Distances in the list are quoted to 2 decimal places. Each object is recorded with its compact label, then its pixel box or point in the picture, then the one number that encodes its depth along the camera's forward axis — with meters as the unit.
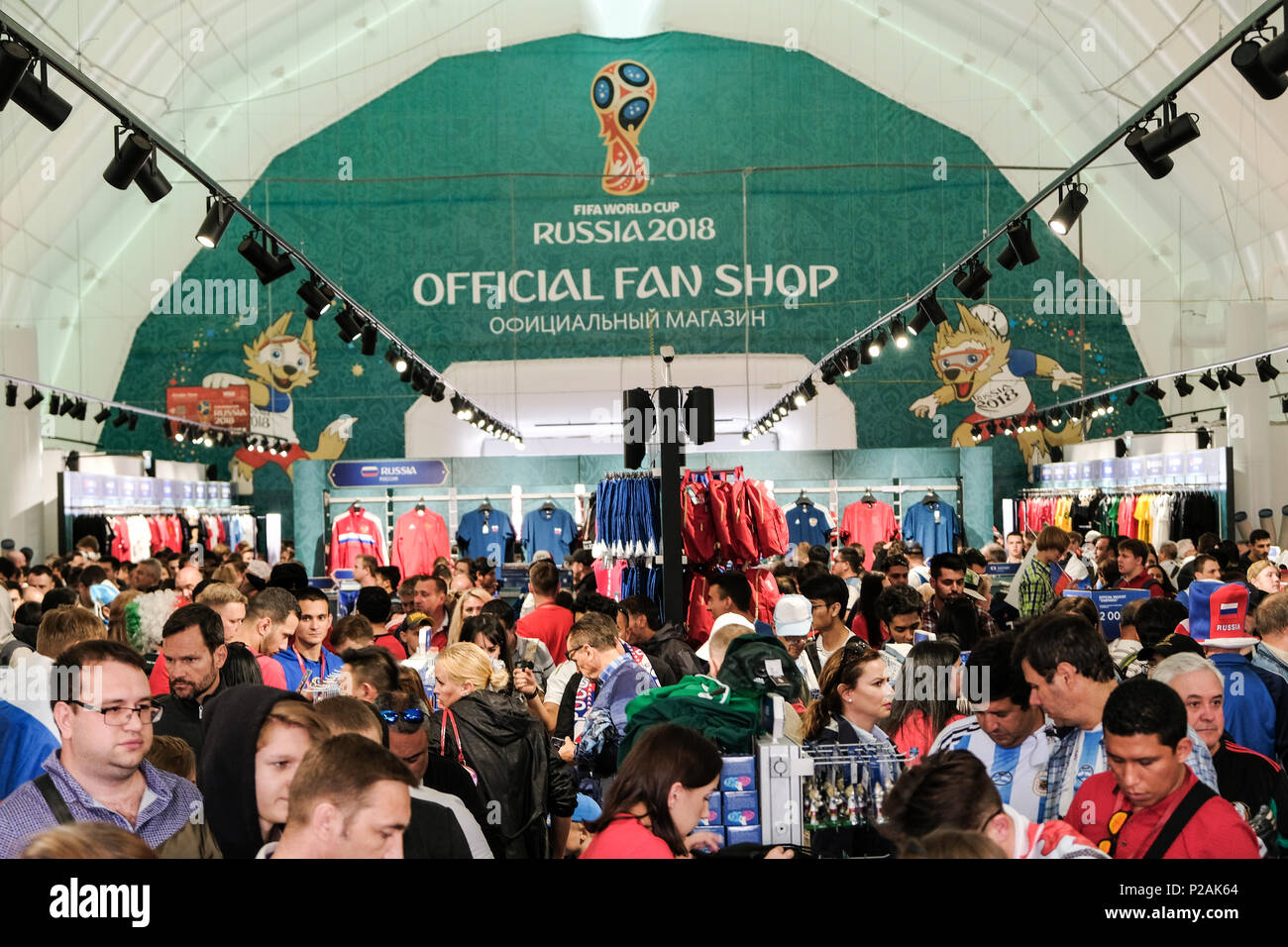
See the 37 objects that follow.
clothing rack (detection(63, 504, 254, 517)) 16.55
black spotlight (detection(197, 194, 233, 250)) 8.62
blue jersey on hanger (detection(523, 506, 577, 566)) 16.95
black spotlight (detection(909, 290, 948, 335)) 11.77
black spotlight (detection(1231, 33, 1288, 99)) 6.05
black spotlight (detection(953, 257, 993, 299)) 10.74
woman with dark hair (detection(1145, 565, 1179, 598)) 9.14
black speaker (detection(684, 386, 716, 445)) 7.70
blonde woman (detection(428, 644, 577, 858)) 4.54
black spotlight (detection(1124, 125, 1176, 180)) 7.57
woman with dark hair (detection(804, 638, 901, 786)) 4.21
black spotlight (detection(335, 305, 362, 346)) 12.59
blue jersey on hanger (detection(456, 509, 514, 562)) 17.08
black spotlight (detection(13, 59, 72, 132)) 6.35
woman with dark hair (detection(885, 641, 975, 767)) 4.52
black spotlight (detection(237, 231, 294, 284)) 9.71
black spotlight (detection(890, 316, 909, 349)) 12.77
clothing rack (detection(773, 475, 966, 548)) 17.34
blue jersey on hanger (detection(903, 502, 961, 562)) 17.06
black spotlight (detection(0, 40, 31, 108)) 5.88
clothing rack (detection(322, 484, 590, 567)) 17.52
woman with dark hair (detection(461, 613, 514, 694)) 6.18
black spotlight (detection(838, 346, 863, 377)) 14.15
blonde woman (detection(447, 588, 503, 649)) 7.83
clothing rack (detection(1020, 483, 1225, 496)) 15.00
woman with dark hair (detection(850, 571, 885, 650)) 7.89
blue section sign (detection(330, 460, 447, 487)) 17.36
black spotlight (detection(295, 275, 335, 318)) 11.34
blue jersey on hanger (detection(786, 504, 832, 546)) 16.72
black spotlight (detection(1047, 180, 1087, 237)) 8.72
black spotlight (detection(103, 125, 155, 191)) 7.27
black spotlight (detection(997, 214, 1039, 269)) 9.62
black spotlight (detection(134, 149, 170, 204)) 7.71
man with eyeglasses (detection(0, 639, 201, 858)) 2.91
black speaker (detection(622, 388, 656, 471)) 7.70
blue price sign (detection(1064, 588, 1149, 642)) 7.42
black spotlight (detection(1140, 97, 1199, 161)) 7.21
